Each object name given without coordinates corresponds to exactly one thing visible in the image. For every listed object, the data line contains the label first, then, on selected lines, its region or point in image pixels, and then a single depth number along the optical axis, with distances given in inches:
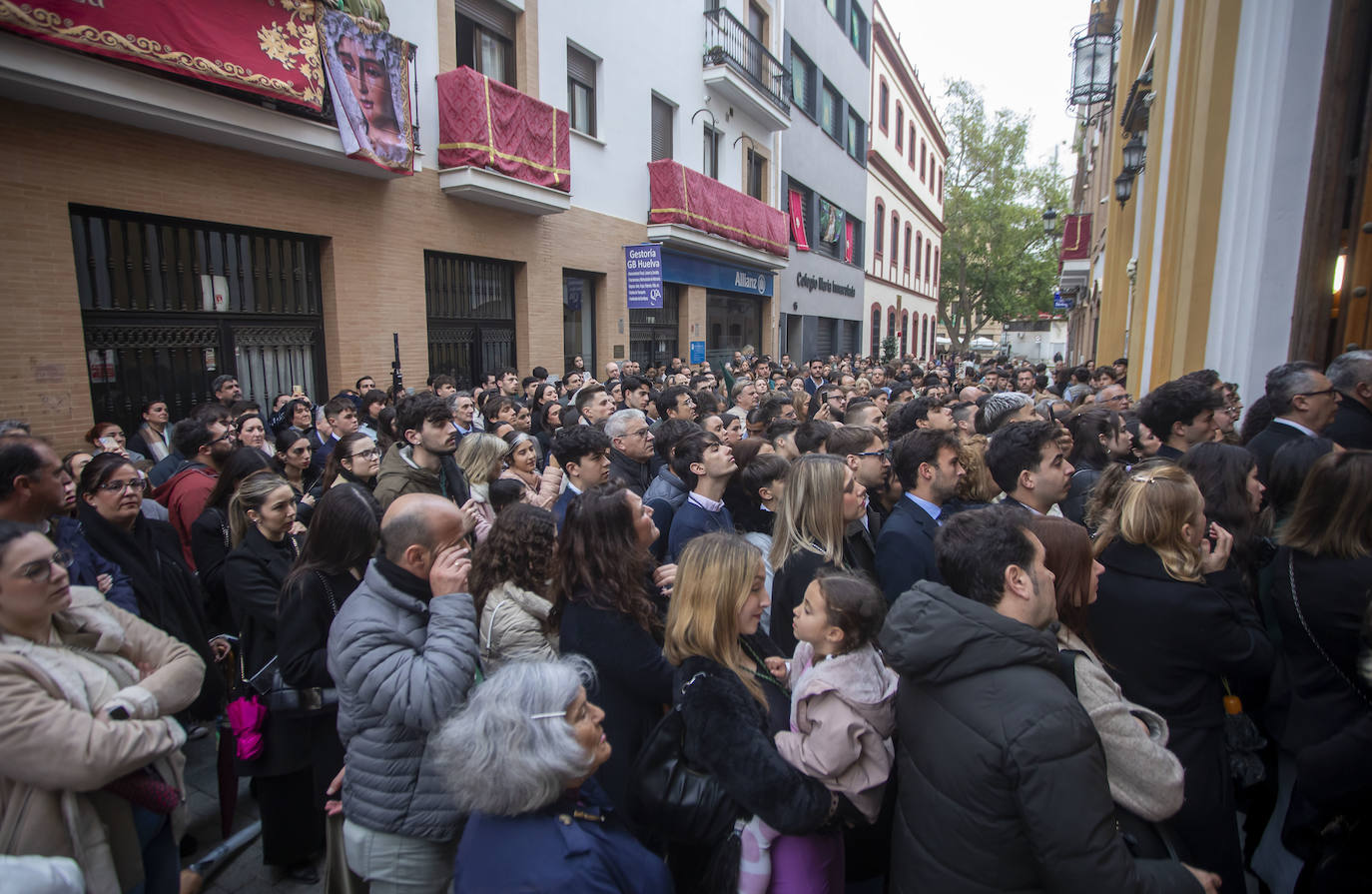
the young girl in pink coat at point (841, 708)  80.5
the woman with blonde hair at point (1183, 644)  91.0
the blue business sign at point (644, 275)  553.0
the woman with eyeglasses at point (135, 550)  128.6
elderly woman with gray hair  65.7
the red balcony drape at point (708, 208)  588.4
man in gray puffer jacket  84.0
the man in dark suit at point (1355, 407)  162.1
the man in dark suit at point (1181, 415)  176.4
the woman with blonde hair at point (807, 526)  116.8
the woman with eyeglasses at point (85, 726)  72.6
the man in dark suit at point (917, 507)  124.2
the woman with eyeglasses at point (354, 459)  179.3
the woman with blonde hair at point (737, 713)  76.9
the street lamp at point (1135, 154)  432.5
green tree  1581.0
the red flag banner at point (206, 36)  229.9
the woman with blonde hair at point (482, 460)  187.6
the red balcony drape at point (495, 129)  395.2
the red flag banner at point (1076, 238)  957.8
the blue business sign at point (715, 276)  636.7
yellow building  217.0
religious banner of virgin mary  321.4
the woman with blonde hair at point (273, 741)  119.0
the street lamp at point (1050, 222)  903.7
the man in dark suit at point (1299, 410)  163.2
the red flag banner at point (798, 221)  881.5
